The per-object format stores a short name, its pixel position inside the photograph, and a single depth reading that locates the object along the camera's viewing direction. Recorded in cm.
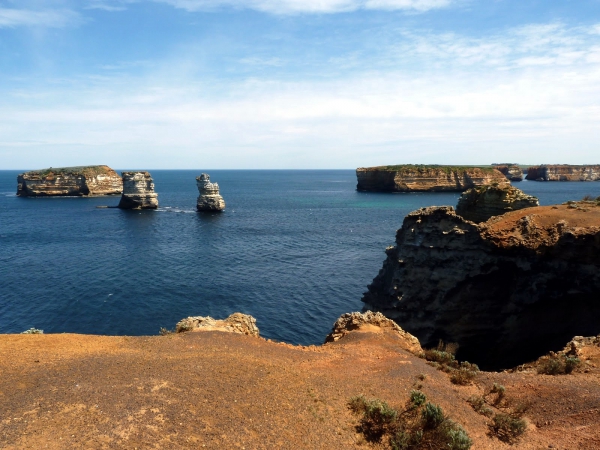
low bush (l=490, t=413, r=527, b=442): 1480
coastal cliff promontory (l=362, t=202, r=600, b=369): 2816
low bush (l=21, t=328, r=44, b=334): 2217
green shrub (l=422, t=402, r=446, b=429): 1434
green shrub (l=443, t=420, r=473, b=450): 1325
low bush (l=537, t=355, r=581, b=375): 1892
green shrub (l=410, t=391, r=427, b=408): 1571
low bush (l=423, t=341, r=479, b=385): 1872
